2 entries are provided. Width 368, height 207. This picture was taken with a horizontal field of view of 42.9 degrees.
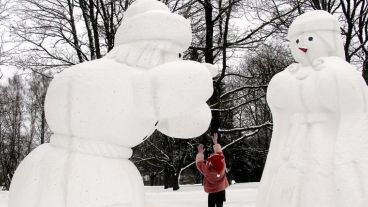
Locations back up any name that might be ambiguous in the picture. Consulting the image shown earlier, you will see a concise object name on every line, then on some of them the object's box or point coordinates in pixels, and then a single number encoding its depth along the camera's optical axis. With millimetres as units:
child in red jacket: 7430
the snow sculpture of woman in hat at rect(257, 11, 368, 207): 4152
